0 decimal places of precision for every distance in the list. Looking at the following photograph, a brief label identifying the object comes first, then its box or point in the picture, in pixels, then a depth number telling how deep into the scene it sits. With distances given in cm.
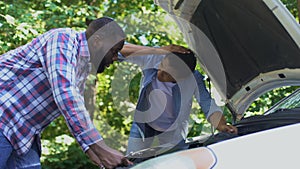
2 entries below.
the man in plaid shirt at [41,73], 246
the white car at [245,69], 182
